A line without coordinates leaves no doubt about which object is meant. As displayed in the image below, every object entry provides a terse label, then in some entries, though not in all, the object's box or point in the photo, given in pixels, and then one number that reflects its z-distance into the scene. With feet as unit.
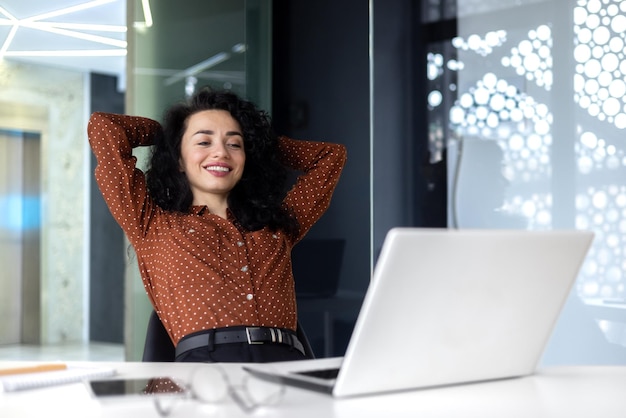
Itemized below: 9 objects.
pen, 4.80
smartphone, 4.21
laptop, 3.95
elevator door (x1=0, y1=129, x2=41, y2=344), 13.66
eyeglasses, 3.90
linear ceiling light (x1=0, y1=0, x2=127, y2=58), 12.55
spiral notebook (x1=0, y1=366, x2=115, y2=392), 4.48
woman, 7.72
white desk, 3.87
